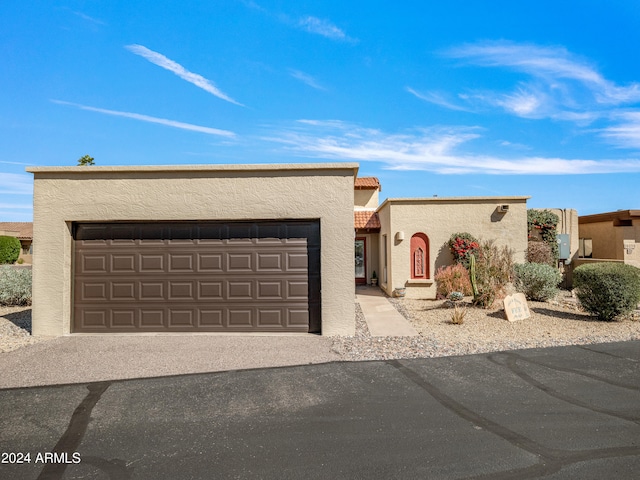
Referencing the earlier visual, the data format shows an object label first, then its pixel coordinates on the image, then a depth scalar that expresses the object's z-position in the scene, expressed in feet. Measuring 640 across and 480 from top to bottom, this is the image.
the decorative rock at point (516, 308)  34.63
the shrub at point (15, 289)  45.88
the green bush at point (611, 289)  33.81
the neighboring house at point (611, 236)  59.72
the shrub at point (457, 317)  34.19
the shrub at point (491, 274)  39.93
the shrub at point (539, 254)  53.83
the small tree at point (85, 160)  104.14
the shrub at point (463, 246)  49.34
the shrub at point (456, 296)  40.42
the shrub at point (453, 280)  45.16
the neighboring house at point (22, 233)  123.51
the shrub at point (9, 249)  106.52
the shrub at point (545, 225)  57.62
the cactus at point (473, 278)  39.65
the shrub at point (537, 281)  42.65
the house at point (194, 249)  30.48
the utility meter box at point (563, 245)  57.72
